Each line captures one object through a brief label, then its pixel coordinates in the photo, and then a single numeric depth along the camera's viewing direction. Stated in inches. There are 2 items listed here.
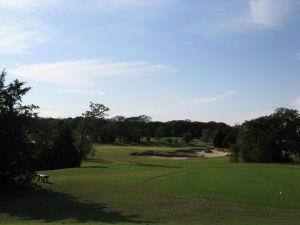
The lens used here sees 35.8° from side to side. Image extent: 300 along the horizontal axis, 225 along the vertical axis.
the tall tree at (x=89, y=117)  2719.5
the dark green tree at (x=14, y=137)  1295.5
